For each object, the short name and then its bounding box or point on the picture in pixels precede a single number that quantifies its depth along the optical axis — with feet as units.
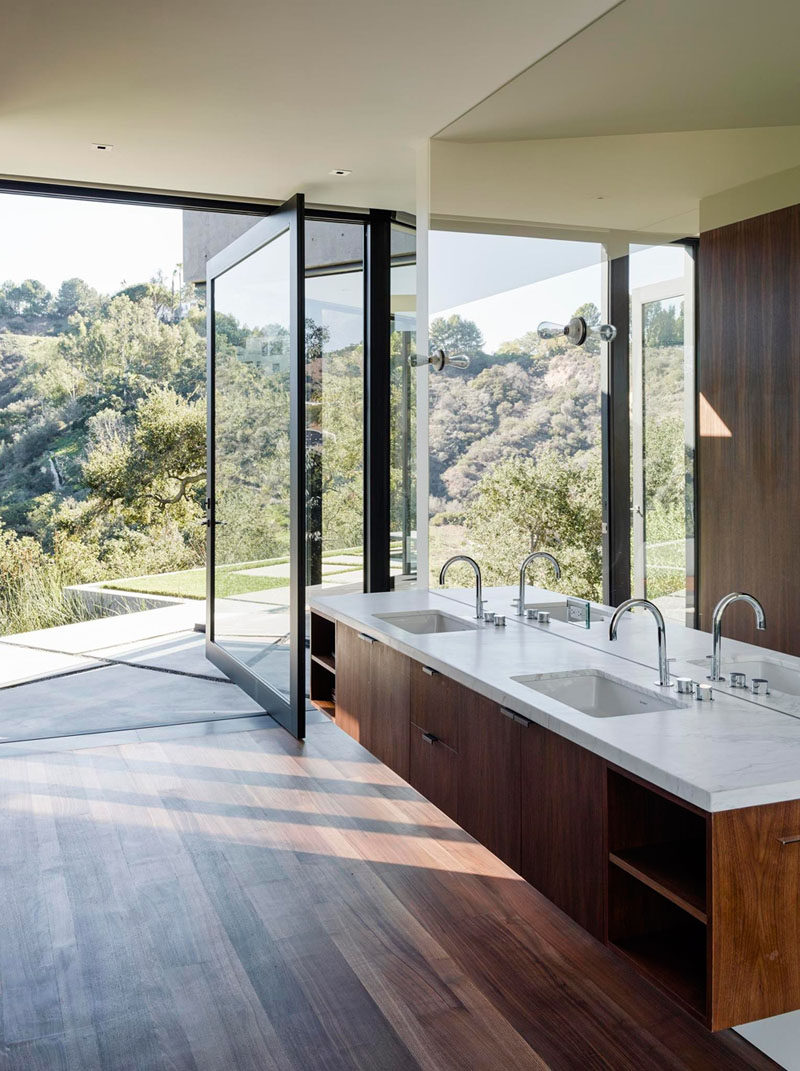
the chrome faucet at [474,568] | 10.57
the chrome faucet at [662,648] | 7.34
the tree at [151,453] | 27.20
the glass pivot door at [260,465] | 14.55
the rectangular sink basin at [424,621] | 10.81
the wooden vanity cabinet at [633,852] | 5.11
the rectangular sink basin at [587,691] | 7.72
